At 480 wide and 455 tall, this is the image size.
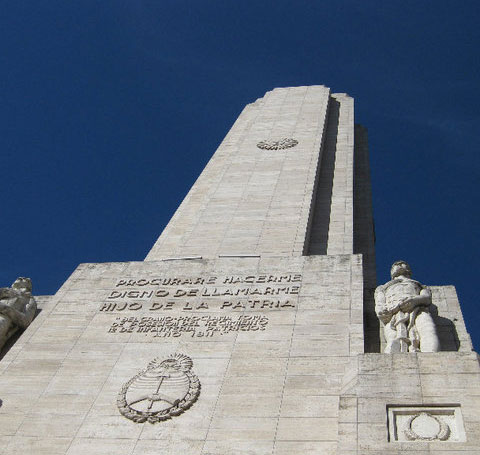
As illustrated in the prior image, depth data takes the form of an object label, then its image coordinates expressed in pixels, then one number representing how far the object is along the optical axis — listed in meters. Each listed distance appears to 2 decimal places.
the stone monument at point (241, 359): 11.14
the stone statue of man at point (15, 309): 16.58
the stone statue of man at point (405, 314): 13.51
